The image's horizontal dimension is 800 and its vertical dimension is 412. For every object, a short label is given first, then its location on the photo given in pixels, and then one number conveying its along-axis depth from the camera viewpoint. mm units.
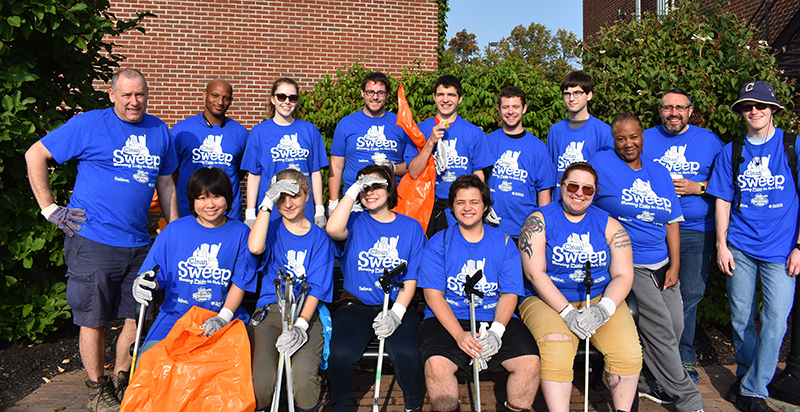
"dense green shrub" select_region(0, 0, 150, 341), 3709
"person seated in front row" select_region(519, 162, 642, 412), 3088
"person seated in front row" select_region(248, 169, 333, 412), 2939
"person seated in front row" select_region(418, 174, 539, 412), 2986
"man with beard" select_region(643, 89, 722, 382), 4031
